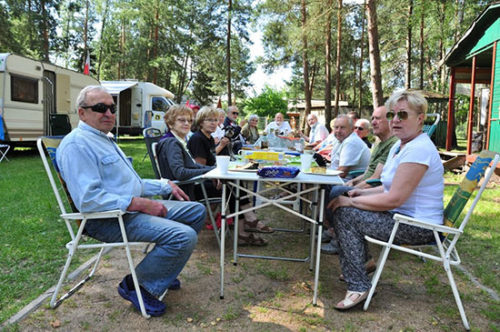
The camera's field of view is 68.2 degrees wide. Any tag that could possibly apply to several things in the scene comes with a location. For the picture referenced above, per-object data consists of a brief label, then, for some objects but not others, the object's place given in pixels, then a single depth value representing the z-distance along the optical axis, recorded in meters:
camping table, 2.10
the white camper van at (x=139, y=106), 15.23
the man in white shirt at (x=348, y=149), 3.45
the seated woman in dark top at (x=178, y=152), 2.79
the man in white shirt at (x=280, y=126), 7.31
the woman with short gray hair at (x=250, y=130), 7.43
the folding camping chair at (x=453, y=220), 1.93
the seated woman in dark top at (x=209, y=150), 3.24
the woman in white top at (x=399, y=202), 1.96
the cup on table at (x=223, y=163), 2.26
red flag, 12.64
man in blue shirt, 1.85
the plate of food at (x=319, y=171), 2.38
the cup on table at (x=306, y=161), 2.38
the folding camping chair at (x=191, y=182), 2.84
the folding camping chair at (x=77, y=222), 1.85
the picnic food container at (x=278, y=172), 2.12
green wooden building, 7.33
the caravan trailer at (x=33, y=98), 8.31
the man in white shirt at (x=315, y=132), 7.17
